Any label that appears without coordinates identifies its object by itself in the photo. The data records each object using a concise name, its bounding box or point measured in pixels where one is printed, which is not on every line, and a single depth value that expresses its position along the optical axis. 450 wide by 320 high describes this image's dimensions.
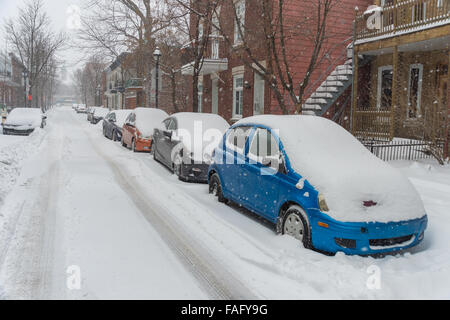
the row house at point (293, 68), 15.61
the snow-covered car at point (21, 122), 19.75
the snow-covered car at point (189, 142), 9.12
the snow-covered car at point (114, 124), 18.59
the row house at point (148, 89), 24.95
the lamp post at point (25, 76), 33.56
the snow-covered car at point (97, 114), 35.59
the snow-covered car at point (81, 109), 74.59
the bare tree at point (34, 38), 36.41
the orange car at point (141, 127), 14.16
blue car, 4.56
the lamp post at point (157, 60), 17.98
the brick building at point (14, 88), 59.12
